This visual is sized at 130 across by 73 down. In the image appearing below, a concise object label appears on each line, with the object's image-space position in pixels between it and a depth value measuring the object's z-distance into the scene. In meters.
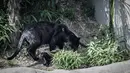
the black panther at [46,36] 7.05
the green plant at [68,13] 8.91
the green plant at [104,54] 6.71
